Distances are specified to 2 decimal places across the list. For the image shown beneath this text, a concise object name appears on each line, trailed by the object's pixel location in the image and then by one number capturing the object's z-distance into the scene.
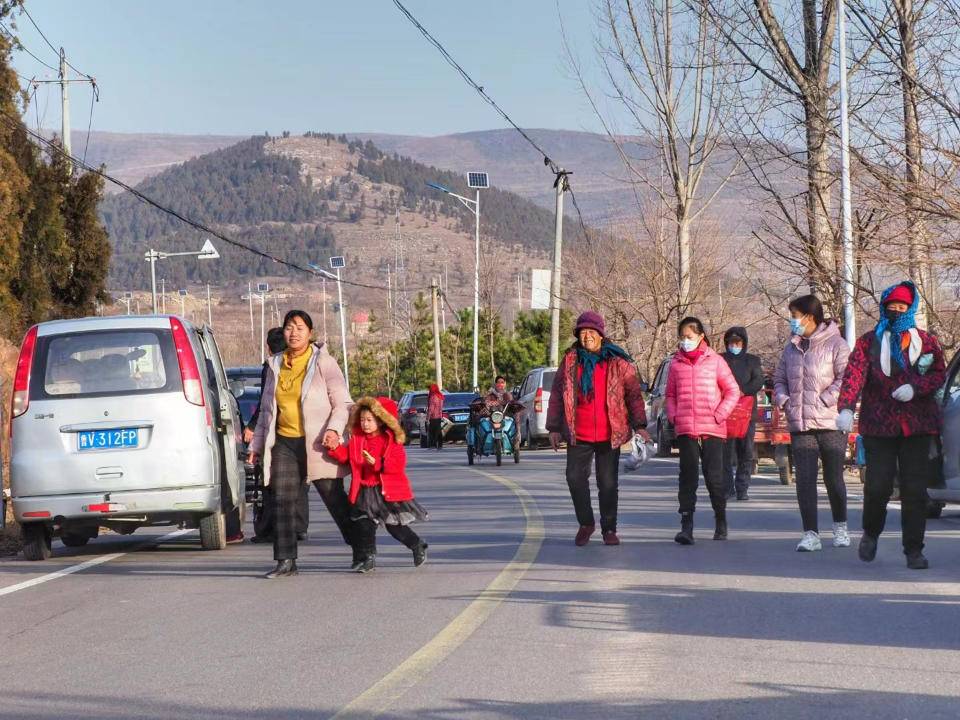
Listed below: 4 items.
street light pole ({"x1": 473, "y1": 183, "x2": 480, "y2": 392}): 64.94
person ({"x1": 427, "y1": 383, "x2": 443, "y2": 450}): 43.00
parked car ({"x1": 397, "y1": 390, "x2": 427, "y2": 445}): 49.72
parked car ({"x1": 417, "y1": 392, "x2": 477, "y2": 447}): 45.91
